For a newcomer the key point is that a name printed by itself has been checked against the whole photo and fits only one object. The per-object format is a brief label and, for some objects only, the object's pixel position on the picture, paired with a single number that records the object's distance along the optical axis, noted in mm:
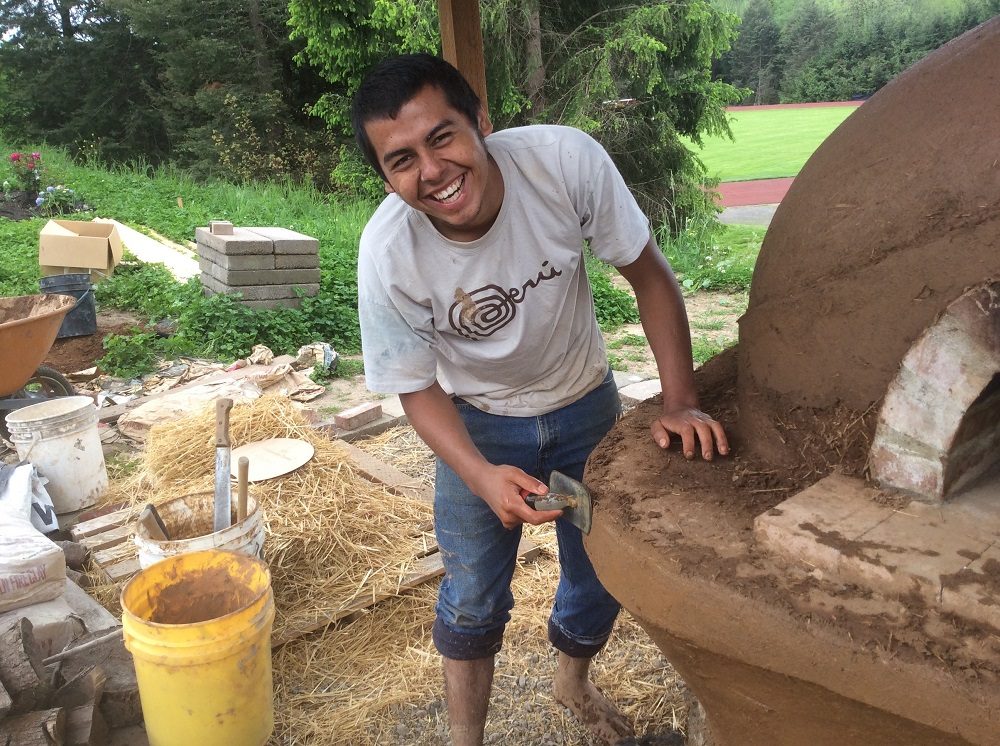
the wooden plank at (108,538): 3555
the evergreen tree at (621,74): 9367
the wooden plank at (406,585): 3021
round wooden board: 3723
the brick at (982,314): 1124
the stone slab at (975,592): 1035
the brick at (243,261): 6477
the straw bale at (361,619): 2658
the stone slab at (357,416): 4871
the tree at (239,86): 16109
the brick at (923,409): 1183
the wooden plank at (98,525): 3682
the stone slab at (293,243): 6628
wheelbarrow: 4305
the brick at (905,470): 1235
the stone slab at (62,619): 2641
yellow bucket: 2244
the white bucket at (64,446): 3818
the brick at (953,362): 1141
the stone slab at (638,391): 4949
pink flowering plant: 13273
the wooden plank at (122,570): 3289
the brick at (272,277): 6559
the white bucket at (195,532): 2557
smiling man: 1681
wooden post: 2820
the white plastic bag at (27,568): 2695
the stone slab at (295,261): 6684
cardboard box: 7816
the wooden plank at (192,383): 5204
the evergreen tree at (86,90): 20328
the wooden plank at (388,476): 3963
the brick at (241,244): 6441
